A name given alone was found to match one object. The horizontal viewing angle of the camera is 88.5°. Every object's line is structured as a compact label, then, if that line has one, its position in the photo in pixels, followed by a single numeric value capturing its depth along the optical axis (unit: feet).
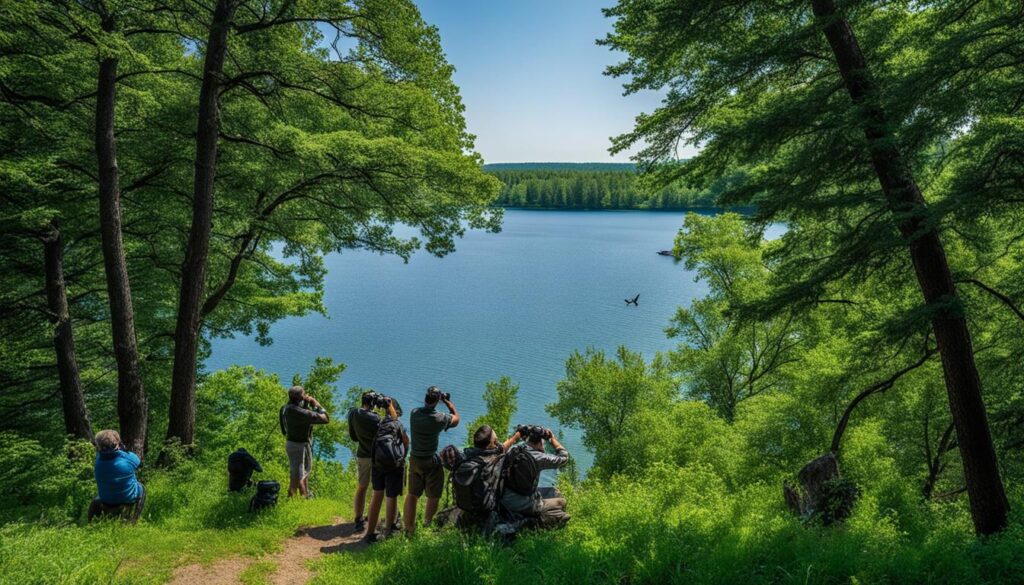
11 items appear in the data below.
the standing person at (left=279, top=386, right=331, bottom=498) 21.30
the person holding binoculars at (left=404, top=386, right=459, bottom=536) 17.72
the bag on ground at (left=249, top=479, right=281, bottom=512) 19.61
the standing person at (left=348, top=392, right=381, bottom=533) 18.83
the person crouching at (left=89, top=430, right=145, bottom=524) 16.61
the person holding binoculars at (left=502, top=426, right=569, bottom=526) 16.55
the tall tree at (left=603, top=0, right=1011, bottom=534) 14.79
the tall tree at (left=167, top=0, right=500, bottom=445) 23.91
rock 18.95
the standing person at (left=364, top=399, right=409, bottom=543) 17.57
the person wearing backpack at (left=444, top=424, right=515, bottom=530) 16.35
